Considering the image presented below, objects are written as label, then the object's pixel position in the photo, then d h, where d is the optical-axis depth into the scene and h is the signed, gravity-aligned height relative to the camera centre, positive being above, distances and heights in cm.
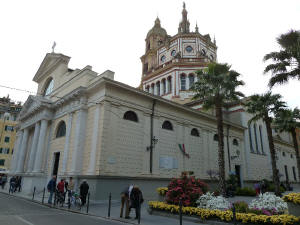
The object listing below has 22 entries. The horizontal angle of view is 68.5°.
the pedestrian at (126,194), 984 -90
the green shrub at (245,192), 2127 -140
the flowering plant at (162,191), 1205 -89
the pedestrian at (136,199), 936 -106
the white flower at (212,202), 950 -115
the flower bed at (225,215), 735 -143
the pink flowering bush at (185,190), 1034 -70
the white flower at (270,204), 848 -102
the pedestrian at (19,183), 2184 -125
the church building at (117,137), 1593 +333
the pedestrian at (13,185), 2069 -137
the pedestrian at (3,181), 2669 -136
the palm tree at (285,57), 1319 +727
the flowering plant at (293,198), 770 -68
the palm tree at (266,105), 2045 +657
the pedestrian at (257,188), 2060 -99
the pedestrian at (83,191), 1291 -108
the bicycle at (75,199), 1250 -153
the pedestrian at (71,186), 1352 -86
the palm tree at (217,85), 1712 +692
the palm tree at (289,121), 2362 +603
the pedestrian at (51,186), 1375 -92
